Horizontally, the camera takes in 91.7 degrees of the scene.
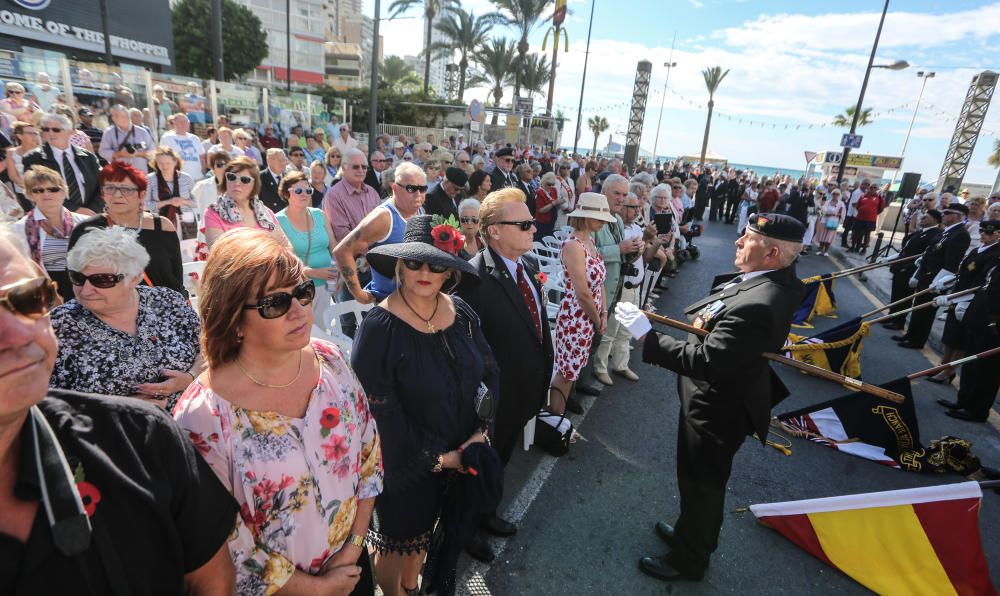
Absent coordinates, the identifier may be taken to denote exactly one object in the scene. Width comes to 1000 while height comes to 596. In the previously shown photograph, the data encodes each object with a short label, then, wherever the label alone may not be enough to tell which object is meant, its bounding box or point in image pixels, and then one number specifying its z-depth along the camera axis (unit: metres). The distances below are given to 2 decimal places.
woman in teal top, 4.08
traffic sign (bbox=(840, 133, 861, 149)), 17.00
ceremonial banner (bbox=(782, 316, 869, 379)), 5.52
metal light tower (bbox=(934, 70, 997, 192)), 21.03
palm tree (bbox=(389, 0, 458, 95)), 30.17
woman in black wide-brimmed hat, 2.04
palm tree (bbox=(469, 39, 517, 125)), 32.34
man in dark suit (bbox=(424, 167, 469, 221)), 5.54
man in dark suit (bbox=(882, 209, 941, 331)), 7.65
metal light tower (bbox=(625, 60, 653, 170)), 31.99
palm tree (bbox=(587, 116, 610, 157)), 72.62
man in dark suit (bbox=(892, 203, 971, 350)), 6.55
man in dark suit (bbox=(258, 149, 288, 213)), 6.48
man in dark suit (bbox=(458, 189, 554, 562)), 2.83
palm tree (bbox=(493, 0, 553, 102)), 29.00
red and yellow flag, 2.54
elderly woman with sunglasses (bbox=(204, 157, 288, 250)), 3.85
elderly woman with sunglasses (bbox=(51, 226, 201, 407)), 1.88
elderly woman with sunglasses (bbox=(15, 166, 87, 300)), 3.23
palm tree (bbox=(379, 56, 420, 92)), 62.31
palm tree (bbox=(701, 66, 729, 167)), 40.62
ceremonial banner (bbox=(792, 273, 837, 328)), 7.58
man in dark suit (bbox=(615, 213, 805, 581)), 2.38
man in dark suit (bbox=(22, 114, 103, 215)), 5.18
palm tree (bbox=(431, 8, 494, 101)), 31.12
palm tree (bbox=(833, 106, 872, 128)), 41.51
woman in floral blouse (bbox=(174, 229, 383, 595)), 1.39
